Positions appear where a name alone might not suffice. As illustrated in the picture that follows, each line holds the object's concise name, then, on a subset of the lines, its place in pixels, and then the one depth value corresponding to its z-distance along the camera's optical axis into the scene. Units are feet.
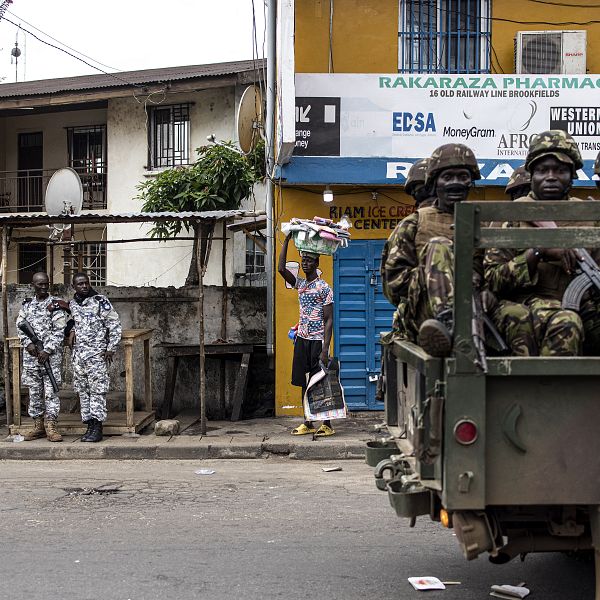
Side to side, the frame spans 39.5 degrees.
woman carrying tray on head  29.45
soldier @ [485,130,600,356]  11.60
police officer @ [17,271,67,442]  30.01
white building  61.82
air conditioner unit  34.60
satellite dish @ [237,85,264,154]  37.60
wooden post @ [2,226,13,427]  30.55
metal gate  34.55
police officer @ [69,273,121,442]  29.76
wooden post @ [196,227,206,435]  30.73
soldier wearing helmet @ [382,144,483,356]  13.41
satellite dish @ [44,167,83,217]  36.01
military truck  10.56
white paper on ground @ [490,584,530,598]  14.44
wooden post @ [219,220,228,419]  35.76
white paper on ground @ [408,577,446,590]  14.88
